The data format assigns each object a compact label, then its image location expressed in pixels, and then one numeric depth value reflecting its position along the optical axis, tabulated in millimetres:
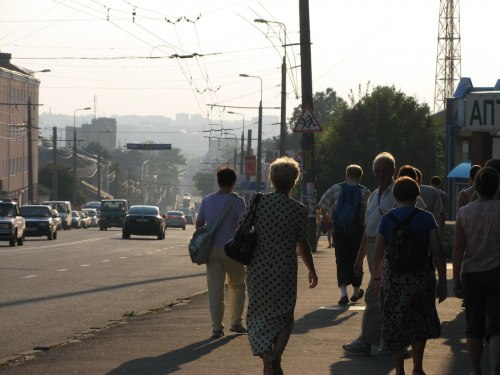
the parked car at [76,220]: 77062
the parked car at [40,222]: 42375
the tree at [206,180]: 196125
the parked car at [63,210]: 65438
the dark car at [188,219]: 114000
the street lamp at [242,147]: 81925
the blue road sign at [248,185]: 61000
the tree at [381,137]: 60656
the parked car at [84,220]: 79312
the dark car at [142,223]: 43562
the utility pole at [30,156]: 61162
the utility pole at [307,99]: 27172
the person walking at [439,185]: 16422
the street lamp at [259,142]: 57888
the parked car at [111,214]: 62281
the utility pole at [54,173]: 77388
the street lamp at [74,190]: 93456
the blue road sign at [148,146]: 107250
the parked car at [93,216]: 86062
